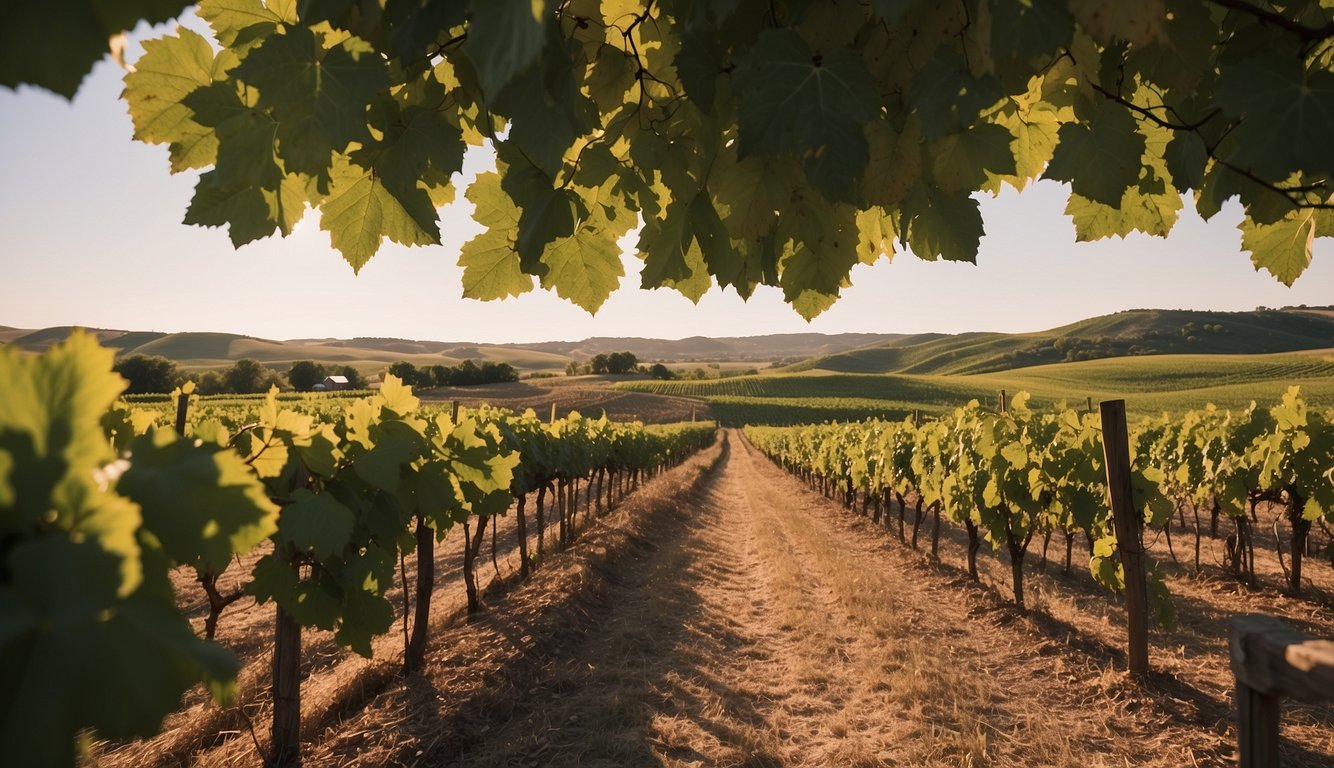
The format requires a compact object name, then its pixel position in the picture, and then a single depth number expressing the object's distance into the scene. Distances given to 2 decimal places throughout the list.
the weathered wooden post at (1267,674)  0.96
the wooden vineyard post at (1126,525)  5.25
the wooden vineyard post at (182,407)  3.75
